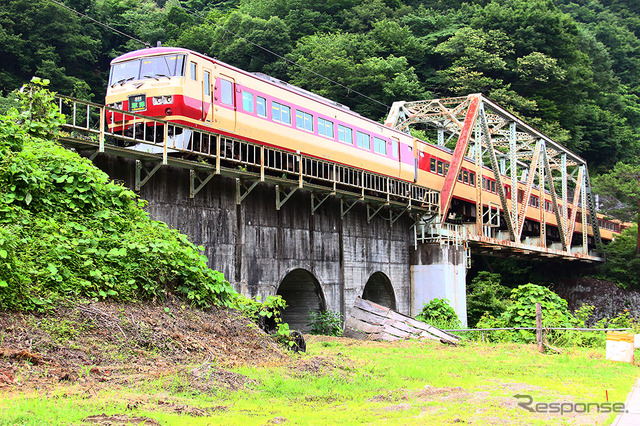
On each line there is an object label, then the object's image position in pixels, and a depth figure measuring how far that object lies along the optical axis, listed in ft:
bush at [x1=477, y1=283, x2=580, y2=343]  73.87
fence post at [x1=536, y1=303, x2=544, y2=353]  61.36
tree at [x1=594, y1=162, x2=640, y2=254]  169.37
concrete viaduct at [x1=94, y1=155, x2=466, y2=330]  58.18
